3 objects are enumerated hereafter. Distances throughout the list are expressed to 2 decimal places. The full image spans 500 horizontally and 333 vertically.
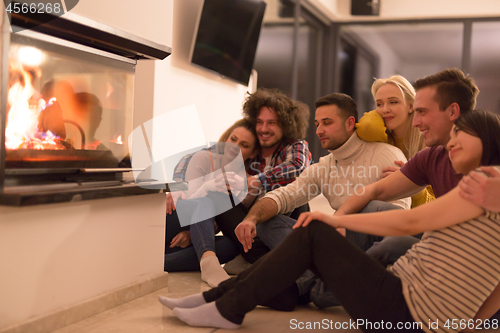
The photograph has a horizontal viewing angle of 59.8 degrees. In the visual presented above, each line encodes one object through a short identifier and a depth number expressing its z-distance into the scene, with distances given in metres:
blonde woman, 2.14
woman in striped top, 1.18
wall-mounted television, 3.33
